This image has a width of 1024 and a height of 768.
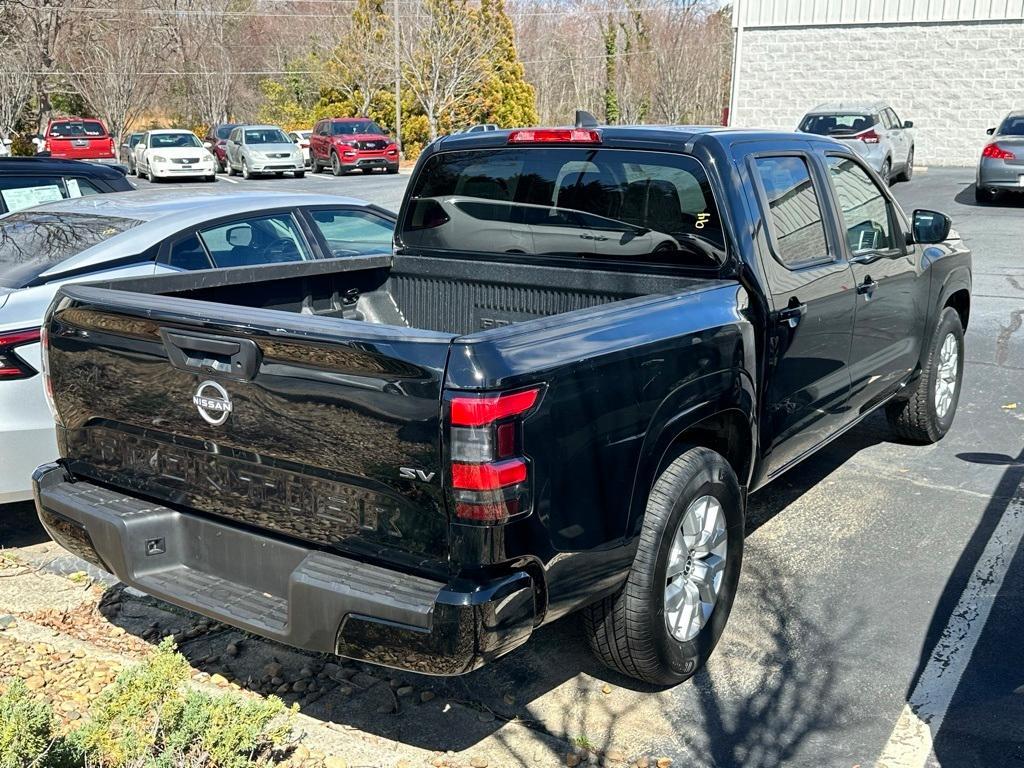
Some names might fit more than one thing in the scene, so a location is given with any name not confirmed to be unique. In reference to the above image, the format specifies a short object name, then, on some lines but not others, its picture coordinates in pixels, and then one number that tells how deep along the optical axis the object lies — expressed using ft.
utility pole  122.41
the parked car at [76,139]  114.21
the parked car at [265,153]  106.32
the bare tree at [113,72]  139.95
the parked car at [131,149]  115.19
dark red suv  106.32
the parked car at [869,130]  66.95
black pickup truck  9.78
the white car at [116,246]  15.46
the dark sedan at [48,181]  24.22
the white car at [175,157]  103.40
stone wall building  95.91
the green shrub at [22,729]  8.89
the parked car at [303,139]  128.52
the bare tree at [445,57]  122.11
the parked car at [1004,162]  61.77
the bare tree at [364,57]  132.87
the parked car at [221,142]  119.85
